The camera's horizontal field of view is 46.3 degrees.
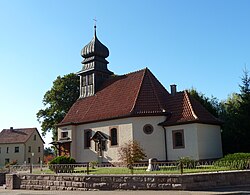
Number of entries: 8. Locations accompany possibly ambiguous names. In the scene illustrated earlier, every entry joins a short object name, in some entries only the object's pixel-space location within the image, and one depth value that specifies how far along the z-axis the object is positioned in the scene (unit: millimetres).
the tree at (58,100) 39844
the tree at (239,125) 24891
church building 23297
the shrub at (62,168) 18500
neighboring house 53375
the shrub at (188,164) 16486
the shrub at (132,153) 21203
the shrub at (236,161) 15284
